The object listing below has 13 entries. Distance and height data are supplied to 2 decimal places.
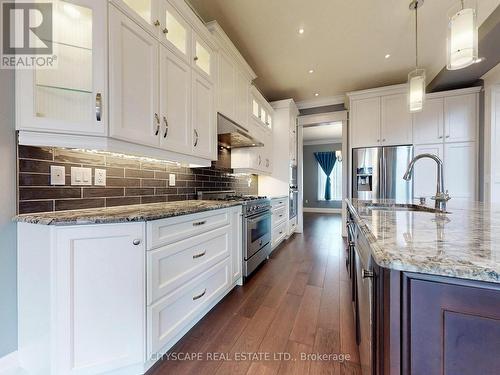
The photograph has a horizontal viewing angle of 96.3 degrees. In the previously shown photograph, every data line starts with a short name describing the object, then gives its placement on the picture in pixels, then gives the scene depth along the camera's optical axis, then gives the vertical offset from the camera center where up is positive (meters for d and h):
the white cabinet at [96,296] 1.08 -0.58
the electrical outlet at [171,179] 2.19 +0.07
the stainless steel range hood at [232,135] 2.60 +0.65
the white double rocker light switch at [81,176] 1.43 +0.07
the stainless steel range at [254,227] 2.42 -0.49
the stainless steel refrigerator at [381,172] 3.67 +0.24
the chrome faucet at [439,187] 1.49 +0.00
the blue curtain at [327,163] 8.42 +0.88
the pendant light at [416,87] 2.13 +0.96
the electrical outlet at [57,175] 1.33 +0.07
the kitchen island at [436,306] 0.46 -0.26
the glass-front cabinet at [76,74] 1.24 +0.65
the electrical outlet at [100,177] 1.55 +0.07
